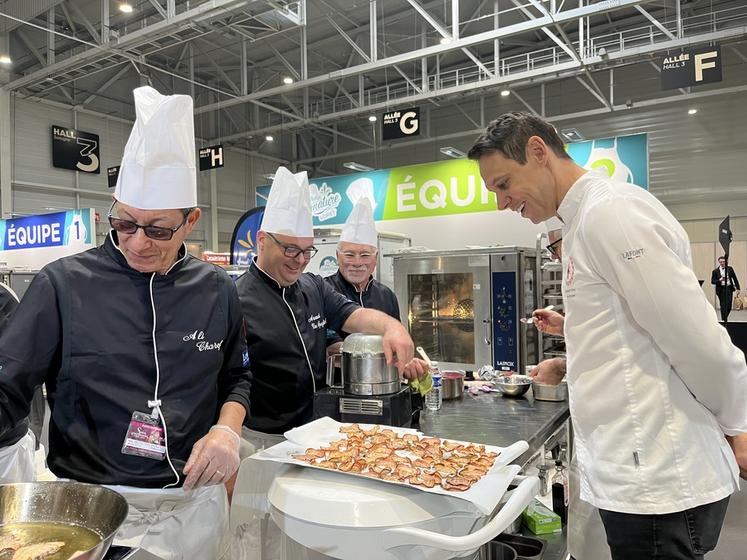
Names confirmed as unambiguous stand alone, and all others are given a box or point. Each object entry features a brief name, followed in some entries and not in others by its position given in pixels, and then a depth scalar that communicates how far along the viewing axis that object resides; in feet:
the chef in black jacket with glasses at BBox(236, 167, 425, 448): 6.45
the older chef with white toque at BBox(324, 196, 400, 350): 11.57
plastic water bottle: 7.22
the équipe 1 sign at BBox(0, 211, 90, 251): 27.78
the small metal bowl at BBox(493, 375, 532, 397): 7.96
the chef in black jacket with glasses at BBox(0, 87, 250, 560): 4.08
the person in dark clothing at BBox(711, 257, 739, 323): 28.22
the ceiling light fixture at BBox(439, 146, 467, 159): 28.66
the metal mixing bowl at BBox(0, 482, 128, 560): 3.07
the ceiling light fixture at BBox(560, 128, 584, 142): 31.60
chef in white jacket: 3.85
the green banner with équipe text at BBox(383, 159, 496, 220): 20.93
